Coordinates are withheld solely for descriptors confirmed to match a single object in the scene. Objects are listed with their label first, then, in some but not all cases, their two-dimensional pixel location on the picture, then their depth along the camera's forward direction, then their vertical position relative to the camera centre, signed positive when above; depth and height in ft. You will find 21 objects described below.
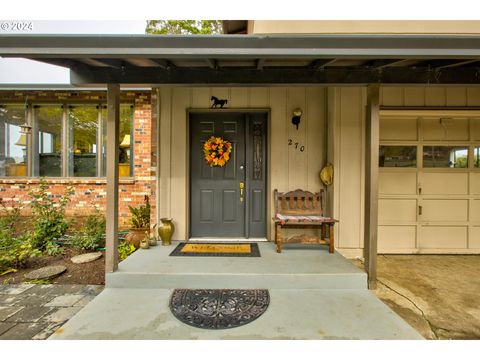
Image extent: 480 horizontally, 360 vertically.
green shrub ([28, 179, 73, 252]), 13.53 -2.51
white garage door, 13.21 -0.51
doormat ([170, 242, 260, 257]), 11.11 -3.30
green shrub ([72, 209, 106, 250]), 13.85 -3.27
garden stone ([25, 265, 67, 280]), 10.80 -4.20
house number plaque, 13.25 +1.88
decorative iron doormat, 6.95 -3.93
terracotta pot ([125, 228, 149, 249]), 13.43 -3.14
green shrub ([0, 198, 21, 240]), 13.03 -2.61
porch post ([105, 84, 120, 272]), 9.20 +0.15
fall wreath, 13.38 +1.58
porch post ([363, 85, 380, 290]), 9.32 +0.07
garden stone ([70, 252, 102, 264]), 12.32 -4.00
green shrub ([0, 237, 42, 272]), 11.37 -3.58
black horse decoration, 13.19 +4.13
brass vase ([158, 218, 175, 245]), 12.33 -2.52
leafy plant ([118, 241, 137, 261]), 12.58 -3.69
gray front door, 13.53 +0.00
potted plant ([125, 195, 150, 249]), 13.46 -2.59
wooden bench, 12.03 -1.37
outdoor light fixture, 12.89 +3.37
